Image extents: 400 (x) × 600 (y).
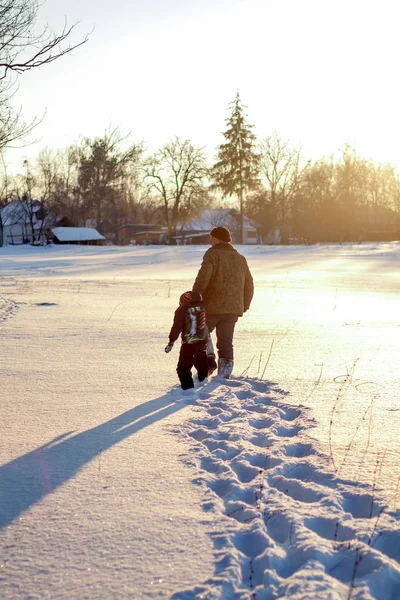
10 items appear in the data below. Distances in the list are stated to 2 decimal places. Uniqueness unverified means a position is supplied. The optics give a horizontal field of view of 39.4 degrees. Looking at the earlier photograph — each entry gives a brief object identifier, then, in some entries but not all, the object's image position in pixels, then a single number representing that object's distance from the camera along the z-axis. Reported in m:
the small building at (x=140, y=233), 74.94
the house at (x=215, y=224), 79.06
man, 5.89
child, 5.40
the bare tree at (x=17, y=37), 8.49
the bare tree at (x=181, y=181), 64.12
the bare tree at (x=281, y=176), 60.84
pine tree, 54.34
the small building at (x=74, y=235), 60.44
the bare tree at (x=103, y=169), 66.12
